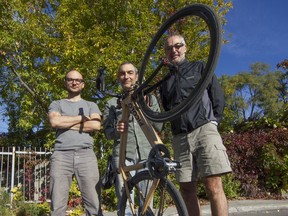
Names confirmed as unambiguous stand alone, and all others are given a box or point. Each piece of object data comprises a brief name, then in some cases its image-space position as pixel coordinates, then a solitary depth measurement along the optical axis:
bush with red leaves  9.03
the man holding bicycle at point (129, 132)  3.66
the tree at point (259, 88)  43.28
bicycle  2.52
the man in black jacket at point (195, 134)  2.84
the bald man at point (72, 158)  3.77
